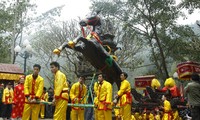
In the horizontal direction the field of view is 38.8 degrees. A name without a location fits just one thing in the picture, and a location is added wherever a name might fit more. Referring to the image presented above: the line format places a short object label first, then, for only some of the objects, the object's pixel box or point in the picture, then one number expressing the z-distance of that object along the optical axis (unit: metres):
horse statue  8.32
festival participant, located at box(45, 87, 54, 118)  14.73
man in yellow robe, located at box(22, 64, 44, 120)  6.81
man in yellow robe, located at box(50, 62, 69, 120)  6.61
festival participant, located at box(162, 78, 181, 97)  10.94
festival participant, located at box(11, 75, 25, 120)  9.74
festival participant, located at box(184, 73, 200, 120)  7.55
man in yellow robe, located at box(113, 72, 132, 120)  8.52
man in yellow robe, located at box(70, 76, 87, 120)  8.83
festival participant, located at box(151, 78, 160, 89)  12.25
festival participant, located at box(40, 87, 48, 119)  13.62
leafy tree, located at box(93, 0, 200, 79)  18.78
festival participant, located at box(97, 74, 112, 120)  7.54
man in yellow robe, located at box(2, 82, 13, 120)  11.64
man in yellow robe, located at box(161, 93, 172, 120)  10.04
